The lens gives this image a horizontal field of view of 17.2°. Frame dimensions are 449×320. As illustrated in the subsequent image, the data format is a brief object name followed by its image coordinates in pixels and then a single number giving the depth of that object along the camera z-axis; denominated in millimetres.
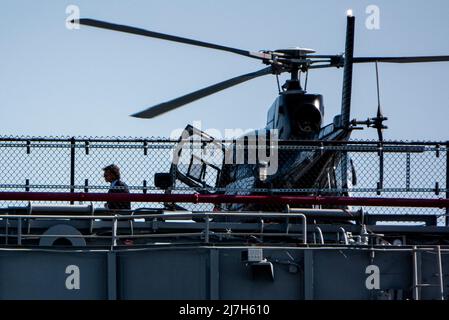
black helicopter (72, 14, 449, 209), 27062
